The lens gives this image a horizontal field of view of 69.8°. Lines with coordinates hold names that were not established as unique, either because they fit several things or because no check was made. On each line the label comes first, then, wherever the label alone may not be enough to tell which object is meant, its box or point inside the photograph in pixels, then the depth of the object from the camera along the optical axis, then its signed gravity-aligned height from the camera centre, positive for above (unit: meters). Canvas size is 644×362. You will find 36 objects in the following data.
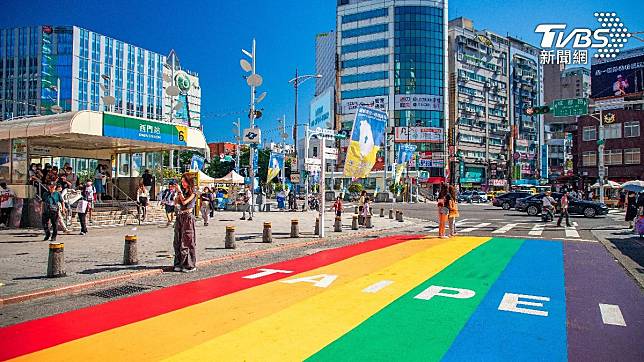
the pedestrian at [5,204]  16.90 -0.72
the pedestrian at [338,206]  19.73 -0.83
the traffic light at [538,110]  30.47 +5.25
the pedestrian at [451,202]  15.70 -0.47
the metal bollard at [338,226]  18.77 -1.58
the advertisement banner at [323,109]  59.69 +10.93
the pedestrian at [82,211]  15.28 -0.89
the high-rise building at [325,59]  102.93 +30.80
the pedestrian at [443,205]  15.74 -0.58
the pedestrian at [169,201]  19.28 -0.64
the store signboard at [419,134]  81.44 +9.55
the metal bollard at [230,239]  13.08 -1.50
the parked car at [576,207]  29.73 -1.14
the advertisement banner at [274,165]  34.53 +1.65
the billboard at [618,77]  59.06 +14.98
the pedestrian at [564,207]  22.75 -0.90
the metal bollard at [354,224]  19.58 -1.55
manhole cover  7.76 -1.85
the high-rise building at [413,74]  80.94 +20.14
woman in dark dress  9.66 -0.89
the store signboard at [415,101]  81.19 +15.33
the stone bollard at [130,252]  10.08 -1.46
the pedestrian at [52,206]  12.84 -0.60
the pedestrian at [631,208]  23.39 -0.93
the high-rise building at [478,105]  89.25 +17.14
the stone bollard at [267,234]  14.39 -1.49
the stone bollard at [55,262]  8.65 -1.46
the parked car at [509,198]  40.62 -0.82
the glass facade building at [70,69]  69.88 +19.44
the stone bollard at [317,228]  17.28 -1.57
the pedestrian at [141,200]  19.66 -0.63
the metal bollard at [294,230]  16.41 -1.55
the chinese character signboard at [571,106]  32.78 +5.94
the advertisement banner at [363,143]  16.92 +1.67
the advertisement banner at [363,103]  81.94 +15.40
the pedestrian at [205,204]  20.53 -0.82
